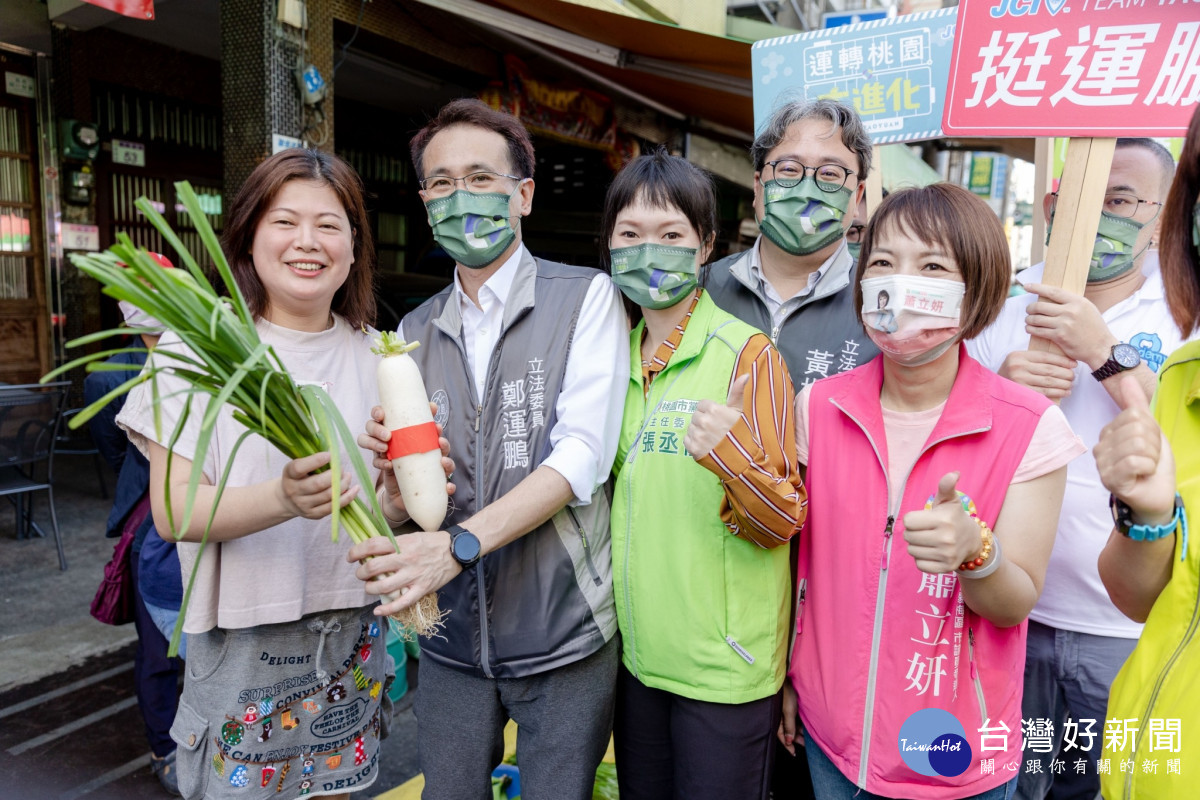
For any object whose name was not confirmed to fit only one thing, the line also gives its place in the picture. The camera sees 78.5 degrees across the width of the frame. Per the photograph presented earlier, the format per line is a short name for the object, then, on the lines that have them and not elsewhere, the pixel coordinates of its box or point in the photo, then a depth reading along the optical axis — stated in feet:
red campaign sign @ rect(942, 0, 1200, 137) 6.31
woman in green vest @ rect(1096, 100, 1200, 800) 4.12
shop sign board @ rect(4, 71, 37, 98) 20.86
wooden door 21.12
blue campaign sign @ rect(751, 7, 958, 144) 9.41
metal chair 15.11
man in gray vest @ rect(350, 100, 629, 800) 6.19
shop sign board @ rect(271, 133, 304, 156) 13.20
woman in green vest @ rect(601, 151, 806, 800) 5.87
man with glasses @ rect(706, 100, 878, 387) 6.93
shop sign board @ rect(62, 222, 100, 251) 22.18
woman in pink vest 5.12
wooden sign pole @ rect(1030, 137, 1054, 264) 8.85
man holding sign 6.54
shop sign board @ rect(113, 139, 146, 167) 22.85
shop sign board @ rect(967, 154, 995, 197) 55.01
